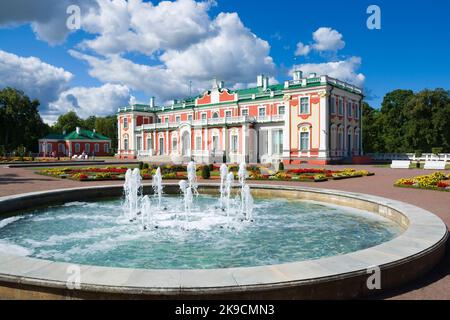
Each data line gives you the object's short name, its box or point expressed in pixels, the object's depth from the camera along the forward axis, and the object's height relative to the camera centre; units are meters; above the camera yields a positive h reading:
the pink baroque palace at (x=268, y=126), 38.56 +3.41
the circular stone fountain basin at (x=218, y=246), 4.43 -1.97
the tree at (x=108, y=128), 88.06 +6.73
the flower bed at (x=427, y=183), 15.62 -1.53
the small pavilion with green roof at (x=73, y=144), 69.10 +2.18
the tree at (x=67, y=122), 87.57 +8.43
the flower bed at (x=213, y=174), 20.44 -1.36
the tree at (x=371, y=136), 57.54 +2.61
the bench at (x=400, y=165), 30.48 -1.23
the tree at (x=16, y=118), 60.97 +6.81
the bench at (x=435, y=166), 28.73 -1.27
